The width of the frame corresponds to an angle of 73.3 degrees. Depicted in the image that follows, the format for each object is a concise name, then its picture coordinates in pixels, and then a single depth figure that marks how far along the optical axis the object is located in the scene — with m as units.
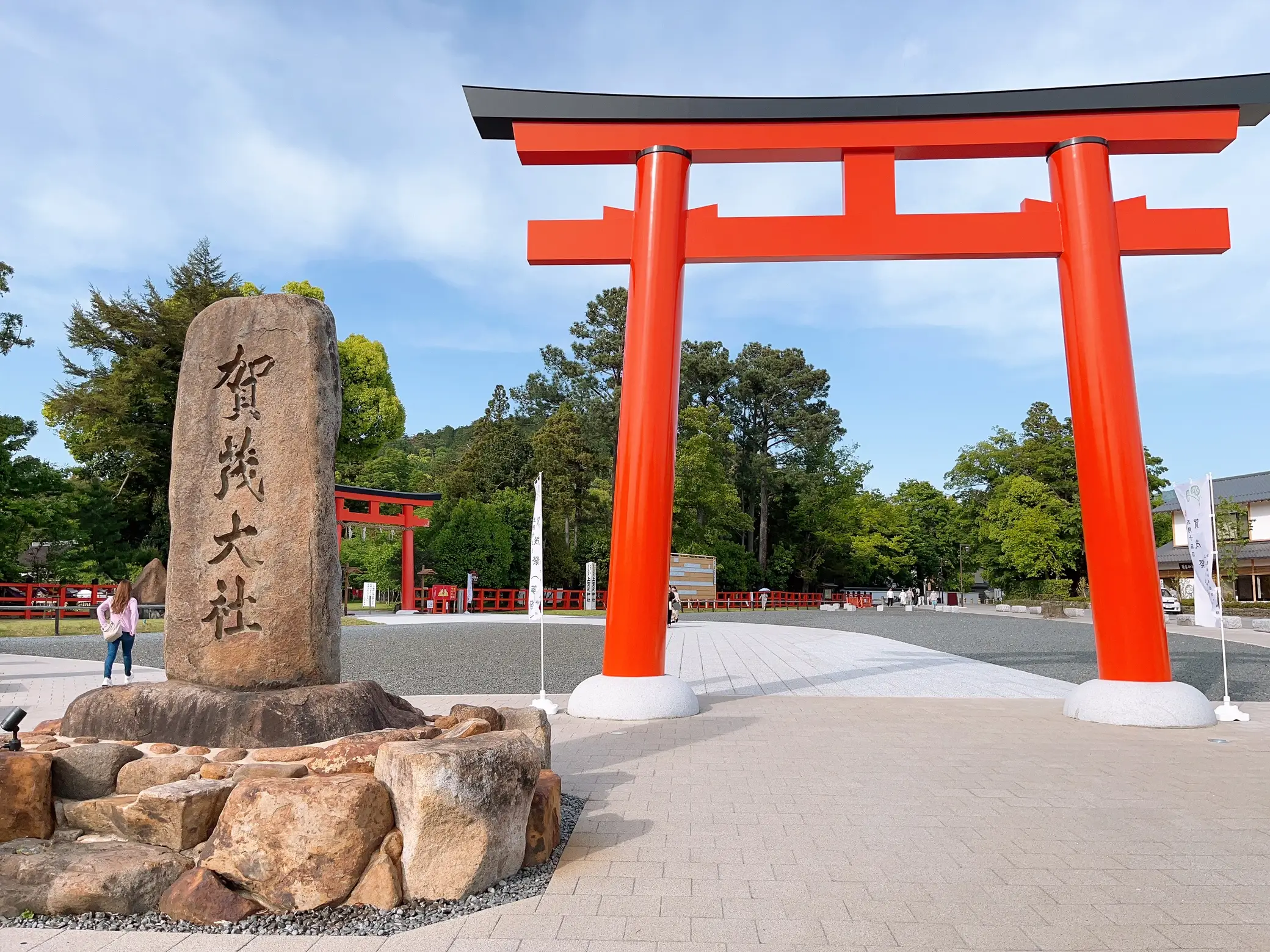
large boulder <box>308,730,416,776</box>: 3.92
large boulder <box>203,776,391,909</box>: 3.30
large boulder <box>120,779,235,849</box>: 3.50
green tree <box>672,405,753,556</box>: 37.56
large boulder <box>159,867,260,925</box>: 3.26
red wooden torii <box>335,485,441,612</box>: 24.98
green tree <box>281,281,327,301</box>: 32.44
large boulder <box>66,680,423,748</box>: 4.28
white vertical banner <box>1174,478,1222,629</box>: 8.45
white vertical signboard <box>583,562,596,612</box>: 31.94
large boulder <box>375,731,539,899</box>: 3.34
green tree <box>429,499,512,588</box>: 32.78
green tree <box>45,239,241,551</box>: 26.38
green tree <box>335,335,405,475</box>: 34.22
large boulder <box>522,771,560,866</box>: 3.84
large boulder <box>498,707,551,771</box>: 4.68
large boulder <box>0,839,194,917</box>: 3.30
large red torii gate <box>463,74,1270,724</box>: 7.76
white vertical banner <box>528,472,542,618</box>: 8.62
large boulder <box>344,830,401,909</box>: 3.33
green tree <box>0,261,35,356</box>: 18.16
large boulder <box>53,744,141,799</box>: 3.78
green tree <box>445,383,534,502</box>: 40.69
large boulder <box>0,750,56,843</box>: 3.56
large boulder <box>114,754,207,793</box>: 3.81
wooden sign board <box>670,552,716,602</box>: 34.91
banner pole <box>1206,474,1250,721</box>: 7.84
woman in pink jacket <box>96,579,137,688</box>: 10.18
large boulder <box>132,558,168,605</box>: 20.75
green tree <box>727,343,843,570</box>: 44.16
